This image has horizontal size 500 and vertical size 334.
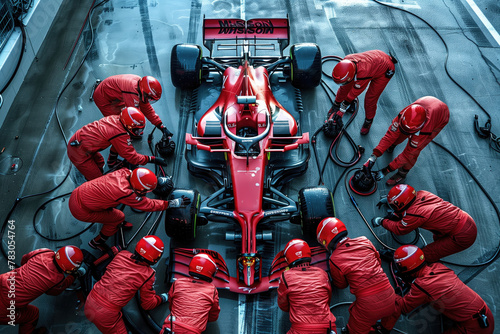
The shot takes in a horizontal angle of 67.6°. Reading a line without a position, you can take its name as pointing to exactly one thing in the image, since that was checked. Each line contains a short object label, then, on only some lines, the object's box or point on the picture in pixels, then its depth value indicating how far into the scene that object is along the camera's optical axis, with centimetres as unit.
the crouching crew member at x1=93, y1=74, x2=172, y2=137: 612
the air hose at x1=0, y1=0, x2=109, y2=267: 601
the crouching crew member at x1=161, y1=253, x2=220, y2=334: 408
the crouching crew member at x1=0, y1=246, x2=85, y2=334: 429
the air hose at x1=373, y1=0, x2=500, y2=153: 718
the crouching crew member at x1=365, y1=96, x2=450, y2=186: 562
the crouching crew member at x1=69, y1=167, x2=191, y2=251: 497
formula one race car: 524
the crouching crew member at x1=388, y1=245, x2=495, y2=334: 427
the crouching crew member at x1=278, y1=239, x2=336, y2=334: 416
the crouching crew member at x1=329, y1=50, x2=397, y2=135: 618
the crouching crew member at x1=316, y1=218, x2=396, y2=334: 432
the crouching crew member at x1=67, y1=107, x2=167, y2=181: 563
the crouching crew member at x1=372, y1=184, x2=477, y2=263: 491
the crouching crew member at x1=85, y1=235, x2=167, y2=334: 423
